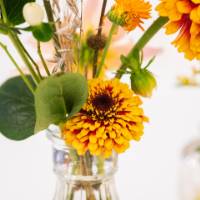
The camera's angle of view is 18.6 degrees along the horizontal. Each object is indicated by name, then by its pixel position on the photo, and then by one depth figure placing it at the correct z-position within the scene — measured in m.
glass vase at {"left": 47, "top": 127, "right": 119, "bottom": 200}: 0.40
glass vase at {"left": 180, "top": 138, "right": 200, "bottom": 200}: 0.62
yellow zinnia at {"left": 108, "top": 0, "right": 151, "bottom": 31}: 0.37
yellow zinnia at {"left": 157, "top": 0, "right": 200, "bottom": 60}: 0.33
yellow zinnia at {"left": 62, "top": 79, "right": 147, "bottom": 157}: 0.35
